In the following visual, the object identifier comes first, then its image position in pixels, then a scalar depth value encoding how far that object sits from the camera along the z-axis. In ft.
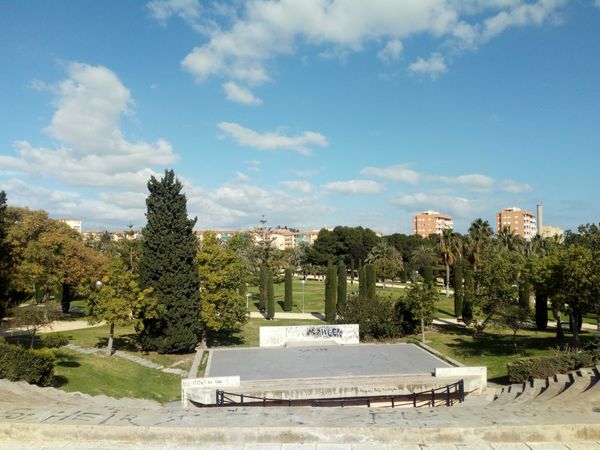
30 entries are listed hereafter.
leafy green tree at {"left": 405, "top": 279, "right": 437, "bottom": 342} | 101.45
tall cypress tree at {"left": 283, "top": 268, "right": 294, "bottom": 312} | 158.60
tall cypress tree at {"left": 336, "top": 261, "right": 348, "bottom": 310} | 139.54
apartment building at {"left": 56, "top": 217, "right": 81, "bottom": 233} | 611.71
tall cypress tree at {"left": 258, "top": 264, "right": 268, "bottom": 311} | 151.84
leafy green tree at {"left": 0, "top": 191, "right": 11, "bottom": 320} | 105.69
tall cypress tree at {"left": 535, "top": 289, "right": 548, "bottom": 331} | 113.70
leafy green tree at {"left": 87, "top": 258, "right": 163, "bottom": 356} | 81.61
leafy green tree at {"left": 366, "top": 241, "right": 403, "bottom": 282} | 222.69
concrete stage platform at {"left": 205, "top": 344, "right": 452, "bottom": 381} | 66.13
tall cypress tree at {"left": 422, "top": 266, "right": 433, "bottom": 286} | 154.20
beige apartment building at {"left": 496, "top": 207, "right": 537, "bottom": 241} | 554.46
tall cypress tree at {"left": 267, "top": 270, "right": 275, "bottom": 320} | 138.82
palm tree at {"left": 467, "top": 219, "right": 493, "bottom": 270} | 167.53
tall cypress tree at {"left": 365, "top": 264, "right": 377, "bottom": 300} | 129.76
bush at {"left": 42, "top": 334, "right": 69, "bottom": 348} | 68.49
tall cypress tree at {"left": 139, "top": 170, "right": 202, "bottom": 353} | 89.61
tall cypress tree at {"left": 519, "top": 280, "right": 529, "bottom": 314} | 124.98
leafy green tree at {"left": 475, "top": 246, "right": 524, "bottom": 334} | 89.92
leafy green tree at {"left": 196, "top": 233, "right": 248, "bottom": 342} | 93.34
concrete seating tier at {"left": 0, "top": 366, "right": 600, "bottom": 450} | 27.09
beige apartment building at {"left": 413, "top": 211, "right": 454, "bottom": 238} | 576.89
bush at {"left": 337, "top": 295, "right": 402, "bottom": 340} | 106.83
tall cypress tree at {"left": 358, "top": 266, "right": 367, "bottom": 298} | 134.03
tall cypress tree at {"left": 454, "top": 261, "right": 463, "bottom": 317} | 136.46
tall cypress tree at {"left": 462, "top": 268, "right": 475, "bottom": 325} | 119.67
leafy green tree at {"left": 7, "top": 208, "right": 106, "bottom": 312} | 110.32
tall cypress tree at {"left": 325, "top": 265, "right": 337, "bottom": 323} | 134.35
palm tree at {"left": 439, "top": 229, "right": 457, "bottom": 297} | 179.93
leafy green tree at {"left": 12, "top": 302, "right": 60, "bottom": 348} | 70.13
